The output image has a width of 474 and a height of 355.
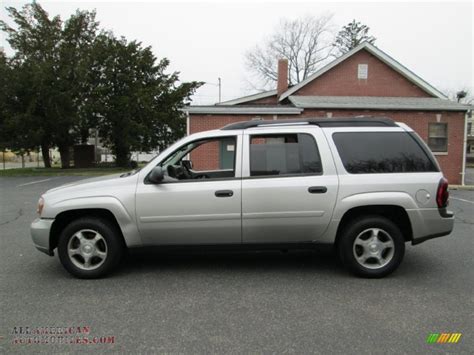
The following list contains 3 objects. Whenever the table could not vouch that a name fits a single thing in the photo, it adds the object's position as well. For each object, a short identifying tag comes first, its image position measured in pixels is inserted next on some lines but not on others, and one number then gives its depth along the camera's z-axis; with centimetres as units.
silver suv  396
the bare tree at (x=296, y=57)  4081
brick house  1496
